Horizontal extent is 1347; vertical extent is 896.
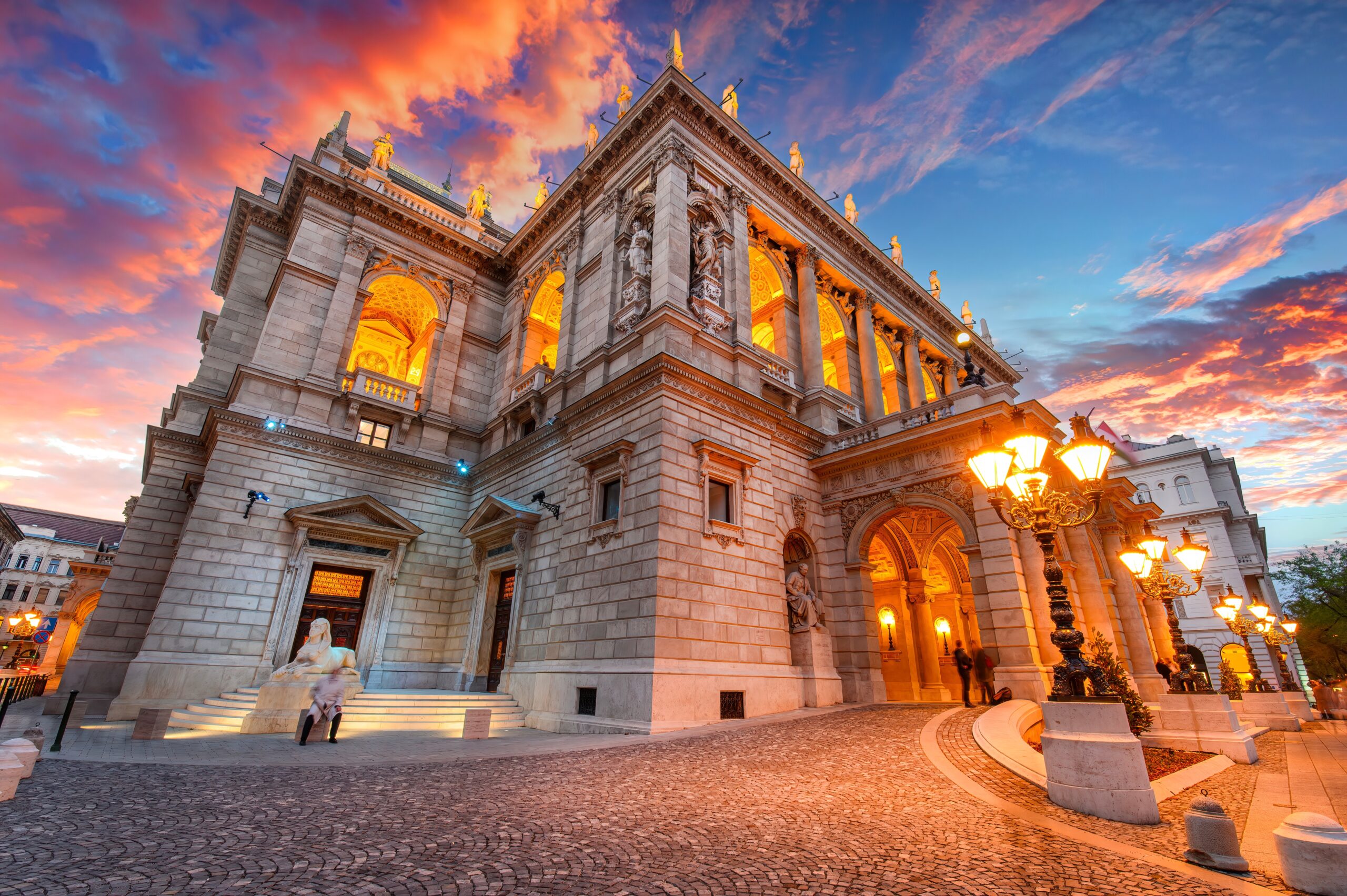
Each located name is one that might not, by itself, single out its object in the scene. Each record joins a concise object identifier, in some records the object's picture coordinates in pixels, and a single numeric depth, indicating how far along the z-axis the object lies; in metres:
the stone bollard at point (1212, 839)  4.59
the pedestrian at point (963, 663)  15.67
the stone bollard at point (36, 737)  8.99
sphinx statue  13.27
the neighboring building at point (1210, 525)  37.62
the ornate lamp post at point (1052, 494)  6.73
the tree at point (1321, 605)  44.31
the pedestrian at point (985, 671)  14.95
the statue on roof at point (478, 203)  28.42
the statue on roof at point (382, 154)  25.94
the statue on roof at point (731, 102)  23.27
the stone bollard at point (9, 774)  6.01
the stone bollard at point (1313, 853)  4.05
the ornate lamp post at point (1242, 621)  16.33
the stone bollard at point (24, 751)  6.98
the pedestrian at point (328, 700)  11.24
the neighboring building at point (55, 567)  43.94
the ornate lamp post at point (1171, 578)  11.80
